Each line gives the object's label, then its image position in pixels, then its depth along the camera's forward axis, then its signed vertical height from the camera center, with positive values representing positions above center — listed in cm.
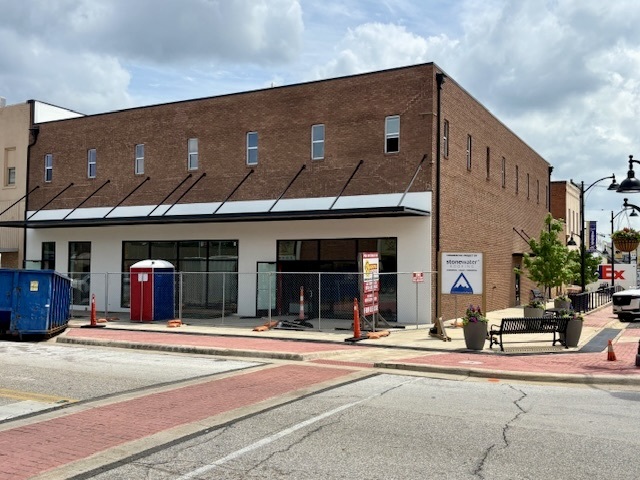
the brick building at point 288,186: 2348 +383
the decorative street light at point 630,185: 1474 +213
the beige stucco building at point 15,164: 3338 +590
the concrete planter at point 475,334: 1672 -141
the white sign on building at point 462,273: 1994 +18
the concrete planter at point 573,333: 1669 -137
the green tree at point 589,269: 3669 +70
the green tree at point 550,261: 2841 +79
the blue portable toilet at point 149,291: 2455 -50
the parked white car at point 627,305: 2651 -104
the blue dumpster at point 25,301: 1900 -70
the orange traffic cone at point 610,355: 1434 -166
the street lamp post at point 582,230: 3157 +241
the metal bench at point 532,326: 1667 -120
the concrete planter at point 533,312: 2435 -124
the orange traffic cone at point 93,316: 2278 -135
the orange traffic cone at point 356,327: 1867 -139
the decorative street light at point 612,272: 3496 +43
